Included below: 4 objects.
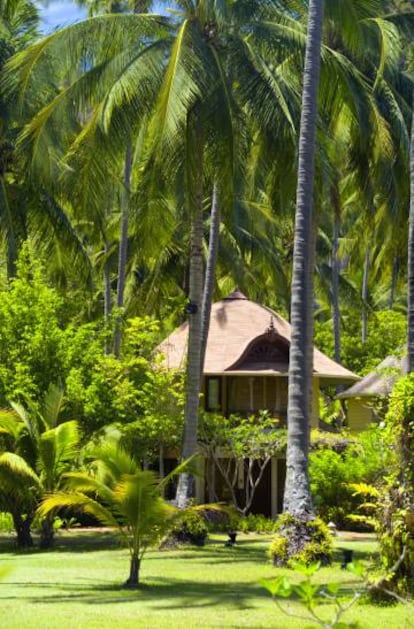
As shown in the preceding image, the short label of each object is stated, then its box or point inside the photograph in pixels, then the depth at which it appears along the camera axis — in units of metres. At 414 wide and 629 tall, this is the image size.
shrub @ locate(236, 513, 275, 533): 26.78
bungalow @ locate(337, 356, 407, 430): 31.91
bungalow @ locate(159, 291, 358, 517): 33.00
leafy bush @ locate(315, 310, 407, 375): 43.03
